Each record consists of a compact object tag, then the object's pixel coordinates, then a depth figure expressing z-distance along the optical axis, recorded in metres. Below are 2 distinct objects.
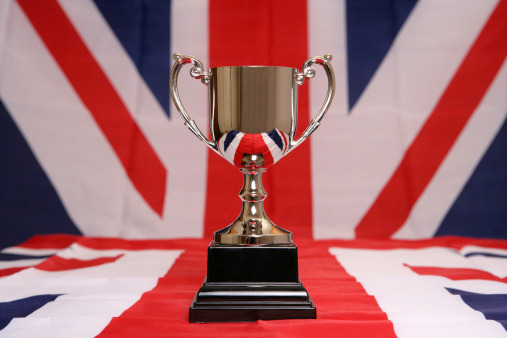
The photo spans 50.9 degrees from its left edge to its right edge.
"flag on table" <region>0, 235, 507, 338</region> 0.90
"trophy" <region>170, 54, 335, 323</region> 0.95
